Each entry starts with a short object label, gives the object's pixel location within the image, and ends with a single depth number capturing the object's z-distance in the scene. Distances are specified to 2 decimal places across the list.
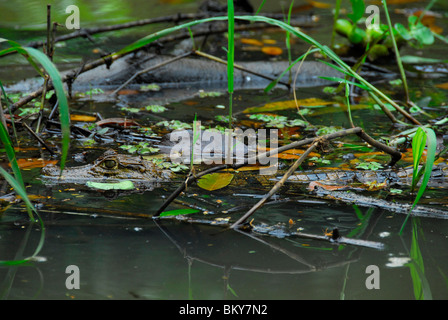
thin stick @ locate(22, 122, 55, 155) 2.88
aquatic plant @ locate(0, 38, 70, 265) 1.77
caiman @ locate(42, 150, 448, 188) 2.67
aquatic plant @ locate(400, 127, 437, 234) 2.05
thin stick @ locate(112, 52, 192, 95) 3.93
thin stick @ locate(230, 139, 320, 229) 2.08
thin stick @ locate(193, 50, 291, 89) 3.58
